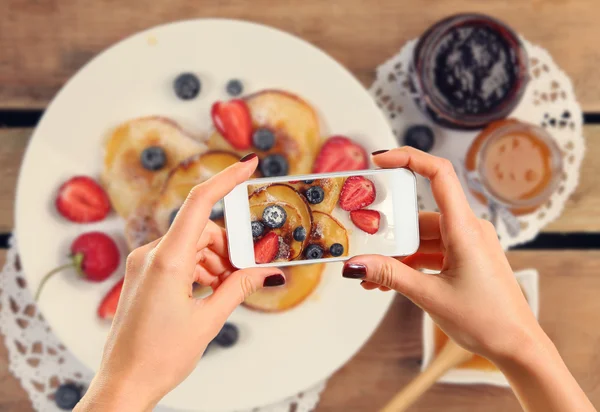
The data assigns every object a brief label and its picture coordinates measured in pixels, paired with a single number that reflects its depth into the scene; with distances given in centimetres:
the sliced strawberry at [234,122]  115
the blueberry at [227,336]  116
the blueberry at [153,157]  114
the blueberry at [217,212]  113
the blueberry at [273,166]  113
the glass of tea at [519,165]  117
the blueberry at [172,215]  114
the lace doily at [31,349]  121
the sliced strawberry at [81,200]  114
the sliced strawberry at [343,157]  115
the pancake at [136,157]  116
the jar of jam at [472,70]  114
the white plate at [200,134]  114
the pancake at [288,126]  117
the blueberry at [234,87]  116
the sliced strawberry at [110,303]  115
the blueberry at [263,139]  115
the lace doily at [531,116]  123
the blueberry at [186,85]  115
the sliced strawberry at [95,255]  114
